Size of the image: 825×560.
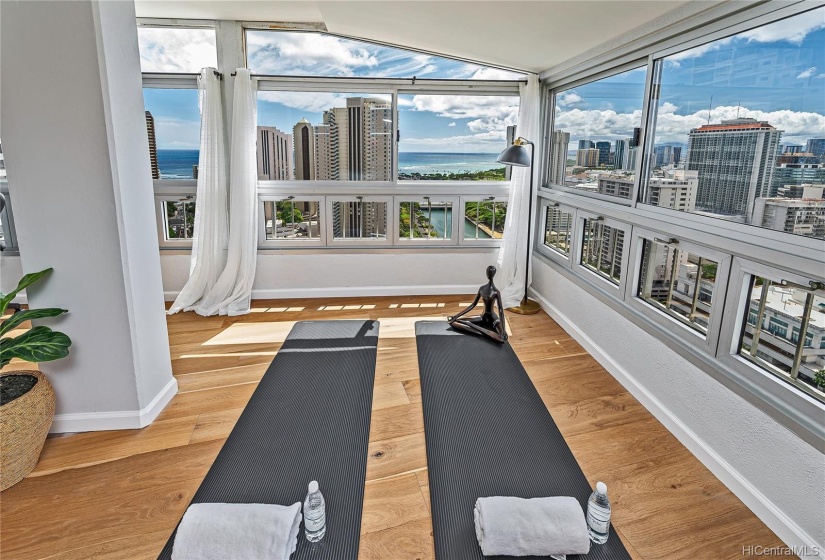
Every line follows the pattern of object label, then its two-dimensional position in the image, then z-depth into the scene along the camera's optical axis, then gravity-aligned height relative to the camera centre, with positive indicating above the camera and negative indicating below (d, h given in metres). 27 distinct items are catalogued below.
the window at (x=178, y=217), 4.27 -0.40
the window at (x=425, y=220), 4.49 -0.41
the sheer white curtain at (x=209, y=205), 3.85 -0.27
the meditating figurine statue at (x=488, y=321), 3.27 -1.00
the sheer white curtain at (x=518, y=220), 4.09 -0.38
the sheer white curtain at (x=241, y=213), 3.90 -0.33
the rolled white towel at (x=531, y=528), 1.49 -1.09
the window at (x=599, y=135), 2.94 +0.30
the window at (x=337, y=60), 4.09 +0.98
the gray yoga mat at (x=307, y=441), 1.73 -1.14
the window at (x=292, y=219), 4.37 -0.41
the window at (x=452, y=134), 4.32 +0.38
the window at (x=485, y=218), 4.54 -0.39
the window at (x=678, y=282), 2.33 -0.54
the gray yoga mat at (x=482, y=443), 1.69 -1.14
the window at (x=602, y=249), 3.15 -0.48
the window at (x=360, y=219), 4.41 -0.41
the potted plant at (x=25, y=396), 1.94 -0.94
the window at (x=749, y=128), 1.78 +0.23
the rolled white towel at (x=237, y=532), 1.44 -1.09
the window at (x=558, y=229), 3.93 -0.43
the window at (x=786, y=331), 1.78 -0.59
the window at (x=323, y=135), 4.20 +0.34
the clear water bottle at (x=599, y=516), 1.60 -1.12
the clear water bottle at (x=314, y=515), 1.56 -1.10
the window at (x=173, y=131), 4.05 +0.34
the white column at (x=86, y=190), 2.06 -0.09
